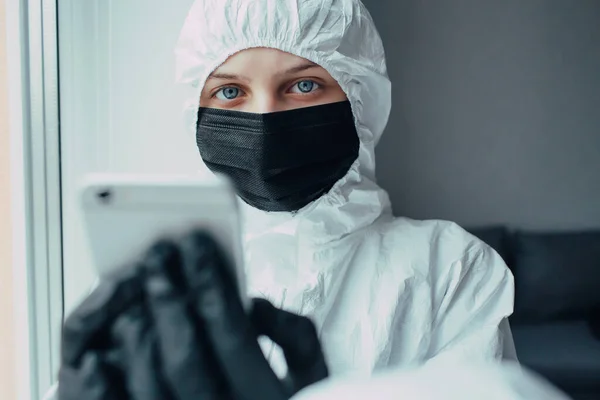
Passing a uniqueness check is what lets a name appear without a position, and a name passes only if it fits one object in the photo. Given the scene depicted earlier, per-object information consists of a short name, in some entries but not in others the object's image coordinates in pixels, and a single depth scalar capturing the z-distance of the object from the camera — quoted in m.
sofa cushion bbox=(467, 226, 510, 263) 1.02
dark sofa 0.94
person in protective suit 0.61
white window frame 0.71
